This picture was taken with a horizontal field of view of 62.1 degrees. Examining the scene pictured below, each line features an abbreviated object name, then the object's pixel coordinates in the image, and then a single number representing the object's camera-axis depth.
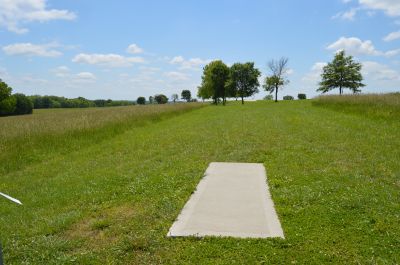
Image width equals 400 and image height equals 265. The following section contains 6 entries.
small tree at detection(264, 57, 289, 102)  57.88
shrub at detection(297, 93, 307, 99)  74.38
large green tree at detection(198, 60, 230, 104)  63.06
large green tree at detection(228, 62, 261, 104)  63.12
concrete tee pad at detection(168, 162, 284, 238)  4.08
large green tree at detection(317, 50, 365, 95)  50.78
